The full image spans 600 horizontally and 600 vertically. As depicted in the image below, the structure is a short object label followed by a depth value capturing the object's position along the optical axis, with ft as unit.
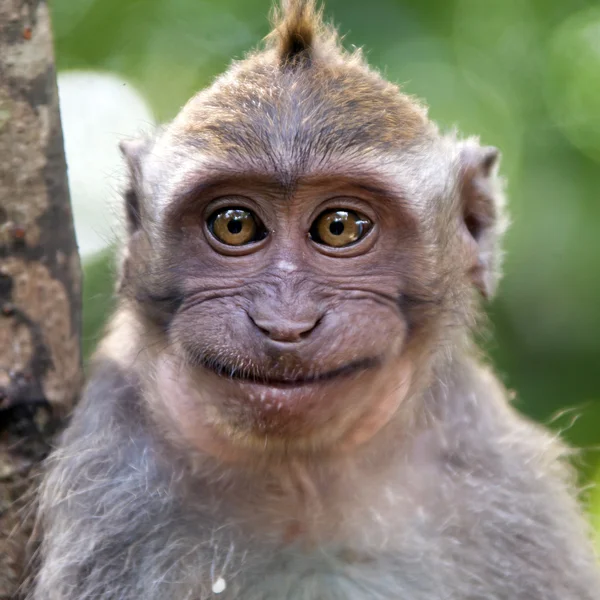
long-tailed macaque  17.93
